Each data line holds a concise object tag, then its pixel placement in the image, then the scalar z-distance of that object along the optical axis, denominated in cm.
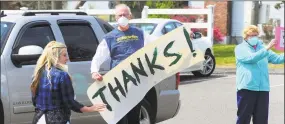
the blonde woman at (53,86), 971
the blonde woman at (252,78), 1341
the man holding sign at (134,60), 1176
